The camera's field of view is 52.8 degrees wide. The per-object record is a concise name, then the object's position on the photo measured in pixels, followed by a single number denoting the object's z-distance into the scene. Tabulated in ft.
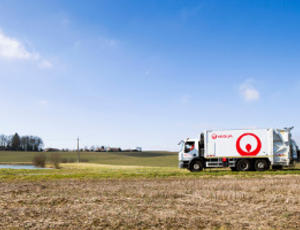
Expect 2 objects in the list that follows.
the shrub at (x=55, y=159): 175.01
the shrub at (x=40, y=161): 195.52
